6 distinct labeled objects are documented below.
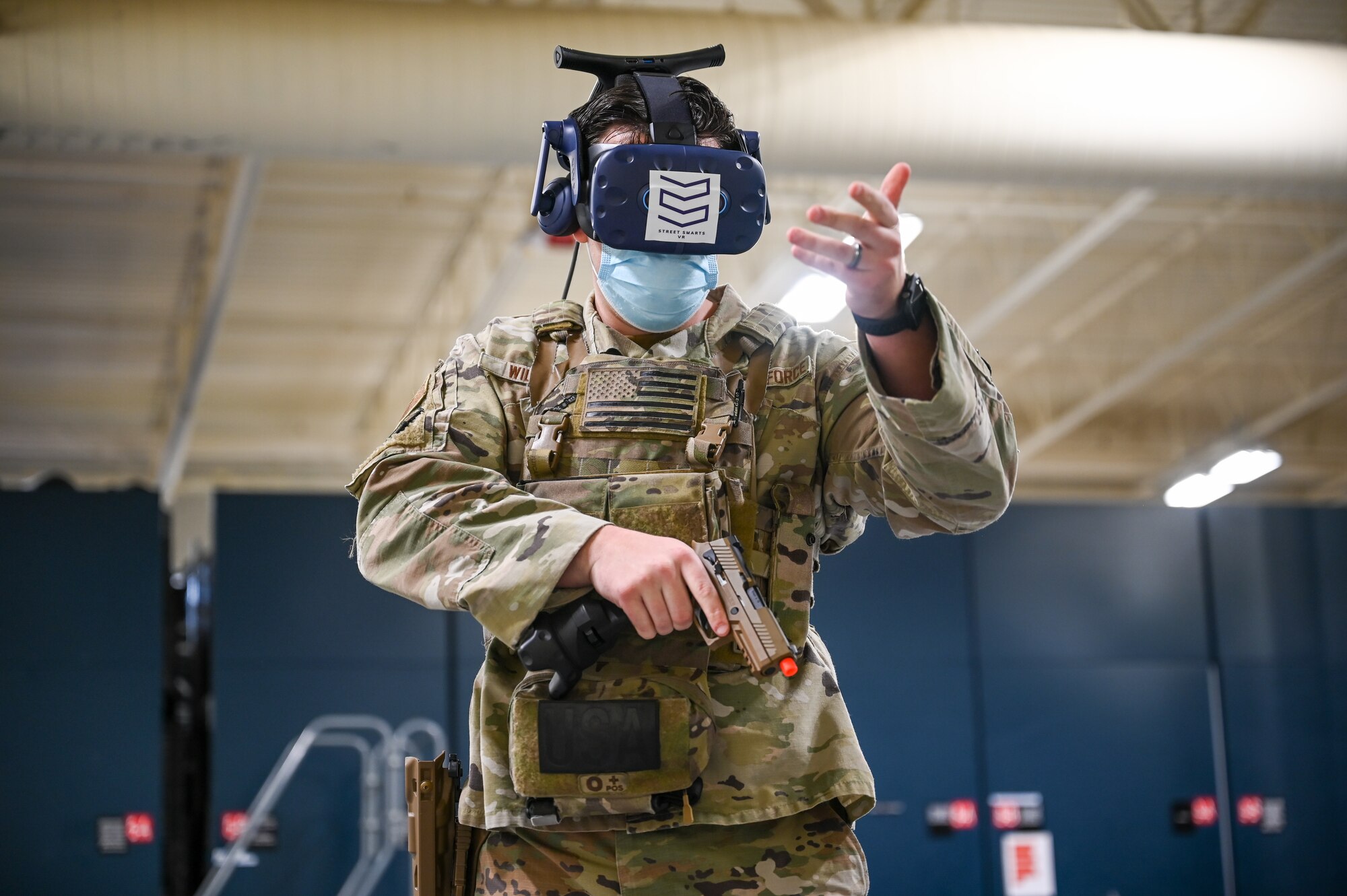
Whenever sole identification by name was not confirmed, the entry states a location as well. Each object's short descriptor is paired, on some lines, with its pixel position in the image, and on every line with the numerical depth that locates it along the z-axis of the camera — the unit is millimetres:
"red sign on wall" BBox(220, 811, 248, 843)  6027
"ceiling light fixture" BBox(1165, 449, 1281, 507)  7809
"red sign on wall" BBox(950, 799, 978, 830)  6664
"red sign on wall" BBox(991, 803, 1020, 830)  6699
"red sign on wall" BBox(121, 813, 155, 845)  5918
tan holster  1469
